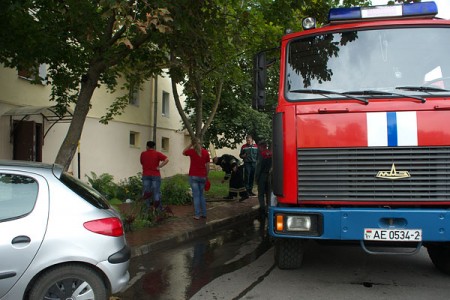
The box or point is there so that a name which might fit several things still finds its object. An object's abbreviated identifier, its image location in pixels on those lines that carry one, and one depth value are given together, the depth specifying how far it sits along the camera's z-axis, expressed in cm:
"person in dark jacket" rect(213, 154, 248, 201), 1249
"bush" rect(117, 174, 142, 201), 1194
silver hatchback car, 345
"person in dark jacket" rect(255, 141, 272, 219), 991
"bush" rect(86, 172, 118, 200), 1151
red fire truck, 429
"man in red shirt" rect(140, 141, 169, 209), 962
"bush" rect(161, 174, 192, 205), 1162
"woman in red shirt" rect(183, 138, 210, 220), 910
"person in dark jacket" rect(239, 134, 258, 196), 1267
